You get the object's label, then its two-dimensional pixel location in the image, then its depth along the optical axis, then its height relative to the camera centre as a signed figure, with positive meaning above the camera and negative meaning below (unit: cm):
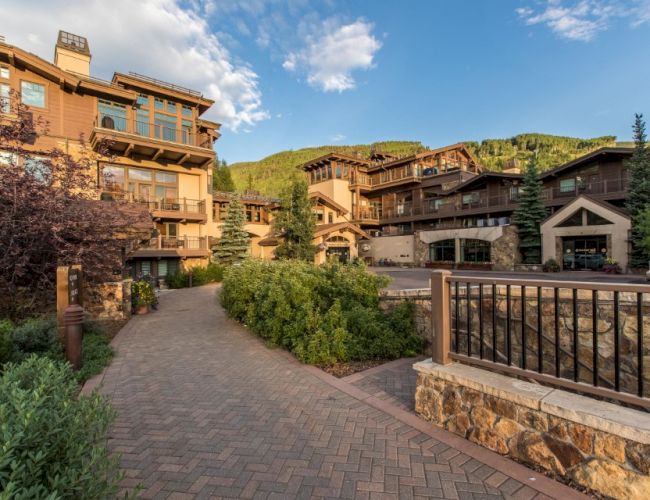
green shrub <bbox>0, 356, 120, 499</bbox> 157 -104
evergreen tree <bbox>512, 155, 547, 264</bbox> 2455 +233
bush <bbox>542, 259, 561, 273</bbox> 2284 -140
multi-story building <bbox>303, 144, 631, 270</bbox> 2244 +346
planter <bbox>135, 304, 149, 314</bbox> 1145 -203
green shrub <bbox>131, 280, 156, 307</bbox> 1153 -154
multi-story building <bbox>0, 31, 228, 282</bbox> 1731 +685
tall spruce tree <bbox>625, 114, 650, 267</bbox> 1953 +350
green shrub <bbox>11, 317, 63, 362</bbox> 573 -158
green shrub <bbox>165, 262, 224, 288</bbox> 1991 -165
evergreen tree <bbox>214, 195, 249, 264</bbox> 2342 +76
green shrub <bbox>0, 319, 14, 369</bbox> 468 -131
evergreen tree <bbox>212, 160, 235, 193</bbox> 4572 +945
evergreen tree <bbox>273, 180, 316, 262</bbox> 2434 +177
